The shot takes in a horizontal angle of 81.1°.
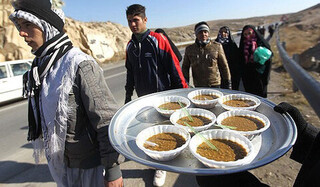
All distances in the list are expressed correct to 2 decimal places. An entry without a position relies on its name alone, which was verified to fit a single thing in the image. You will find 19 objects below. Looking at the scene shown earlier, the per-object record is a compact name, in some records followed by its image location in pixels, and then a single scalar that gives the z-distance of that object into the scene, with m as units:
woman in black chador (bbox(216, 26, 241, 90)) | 1.58
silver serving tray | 0.35
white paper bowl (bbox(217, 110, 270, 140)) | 0.48
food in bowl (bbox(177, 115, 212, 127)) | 0.56
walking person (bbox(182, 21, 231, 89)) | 1.17
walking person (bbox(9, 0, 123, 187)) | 0.44
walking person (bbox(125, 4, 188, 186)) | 0.93
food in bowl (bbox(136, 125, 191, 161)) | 0.42
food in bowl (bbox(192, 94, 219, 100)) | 0.73
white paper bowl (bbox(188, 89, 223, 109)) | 0.66
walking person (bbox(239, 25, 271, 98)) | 1.42
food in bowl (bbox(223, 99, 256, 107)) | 0.66
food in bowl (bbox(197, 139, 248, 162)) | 0.41
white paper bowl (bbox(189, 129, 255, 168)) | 0.37
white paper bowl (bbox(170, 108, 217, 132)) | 0.53
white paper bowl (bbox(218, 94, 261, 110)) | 0.62
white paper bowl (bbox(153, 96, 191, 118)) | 0.70
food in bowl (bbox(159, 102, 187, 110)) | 0.66
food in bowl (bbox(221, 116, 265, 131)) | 0.52
